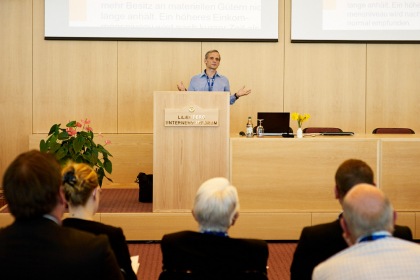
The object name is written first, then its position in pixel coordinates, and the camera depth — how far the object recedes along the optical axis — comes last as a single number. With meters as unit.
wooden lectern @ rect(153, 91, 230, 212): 5.82
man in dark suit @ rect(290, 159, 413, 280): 2.86
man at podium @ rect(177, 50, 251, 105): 7.14
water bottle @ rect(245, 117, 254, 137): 6.13
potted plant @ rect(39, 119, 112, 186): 6.28
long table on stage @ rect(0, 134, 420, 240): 5.94
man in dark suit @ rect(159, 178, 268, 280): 2.59
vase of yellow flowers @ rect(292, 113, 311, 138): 6.18
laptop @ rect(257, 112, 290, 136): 6.19
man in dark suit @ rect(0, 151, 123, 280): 2.05
